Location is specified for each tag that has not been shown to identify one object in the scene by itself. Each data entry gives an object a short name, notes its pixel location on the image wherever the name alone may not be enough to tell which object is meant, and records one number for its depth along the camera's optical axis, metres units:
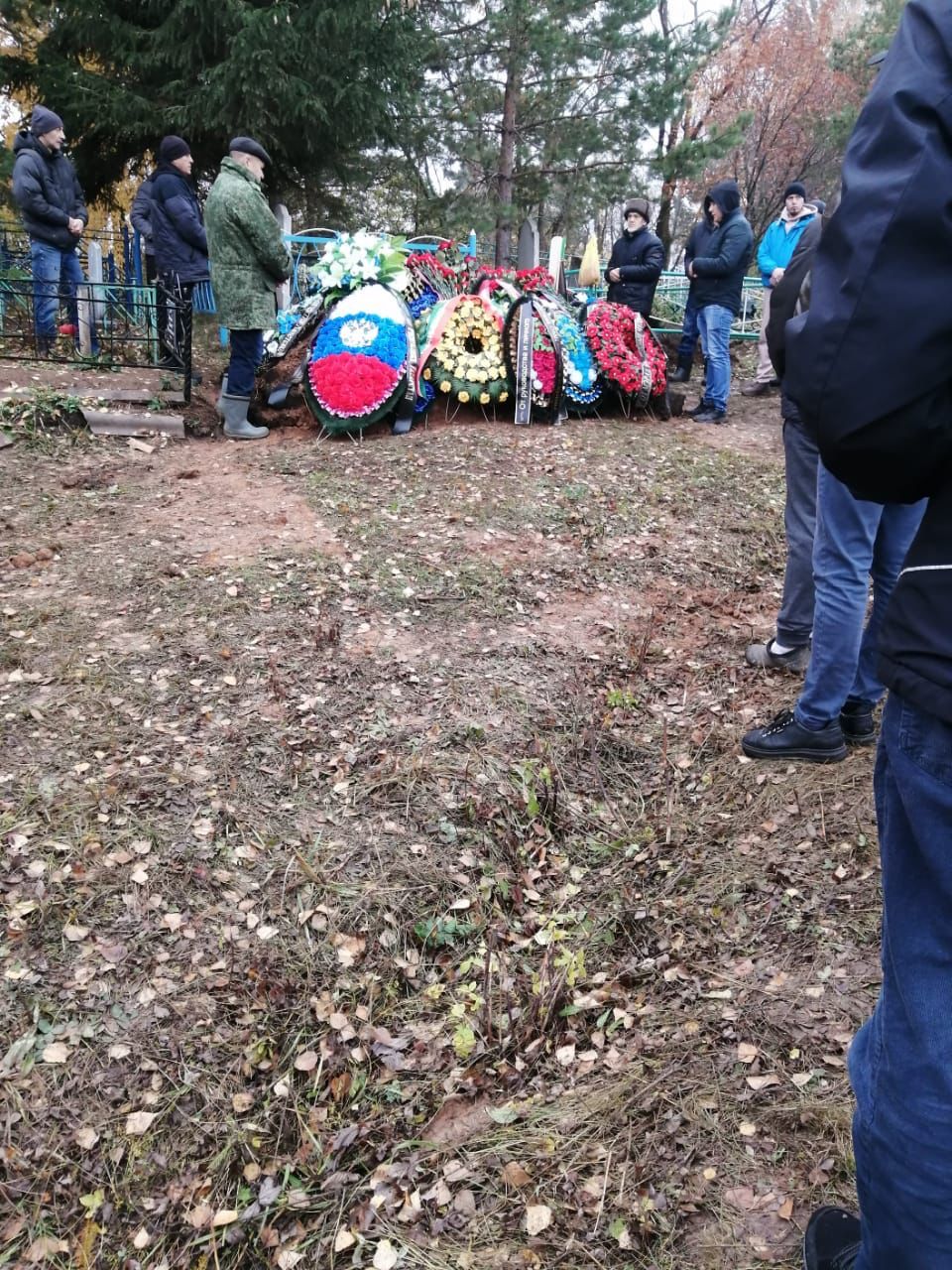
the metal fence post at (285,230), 9.73
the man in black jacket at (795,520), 2.76
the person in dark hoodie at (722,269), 7.98
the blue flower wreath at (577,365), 7.91
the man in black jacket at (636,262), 8.83
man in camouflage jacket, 6.47
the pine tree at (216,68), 9.49
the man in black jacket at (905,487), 1.03
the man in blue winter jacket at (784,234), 8.38
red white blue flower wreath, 7.02
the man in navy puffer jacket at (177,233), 7.49
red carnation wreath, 8.02
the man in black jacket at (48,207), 7.44
